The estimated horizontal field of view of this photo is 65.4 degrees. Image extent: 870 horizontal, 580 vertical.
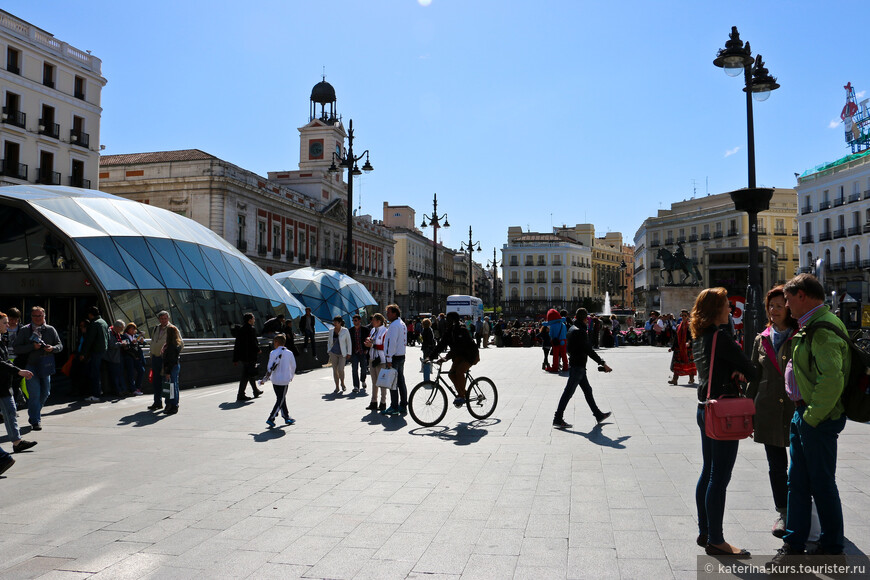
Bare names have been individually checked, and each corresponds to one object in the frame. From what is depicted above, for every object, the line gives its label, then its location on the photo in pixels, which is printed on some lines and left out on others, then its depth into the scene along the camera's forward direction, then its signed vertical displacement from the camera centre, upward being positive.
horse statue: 40.94 +3.32
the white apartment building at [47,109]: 36.94 +12.40
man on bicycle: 9.62 -0.50
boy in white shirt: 9.50 -0.74
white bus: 46.75 +0.95
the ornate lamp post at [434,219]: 36.12 +5.31
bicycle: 9.38 -1.16
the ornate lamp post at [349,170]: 23.03 +5.16
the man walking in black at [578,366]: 9.04 -0.65
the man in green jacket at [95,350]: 11.69 -0.53
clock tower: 69.38 +18.21
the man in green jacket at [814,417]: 3.54 -0.53
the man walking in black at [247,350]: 12.55 -0.57
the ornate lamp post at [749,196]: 10.80 +2.01
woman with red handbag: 3.97 -0.41
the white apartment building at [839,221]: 52.28 +7.96
